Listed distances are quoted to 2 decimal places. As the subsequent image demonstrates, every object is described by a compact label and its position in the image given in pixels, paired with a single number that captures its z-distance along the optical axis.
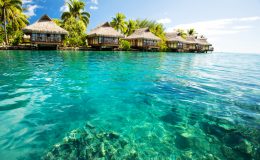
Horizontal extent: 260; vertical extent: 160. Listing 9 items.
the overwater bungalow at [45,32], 24.72
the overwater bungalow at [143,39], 37.44
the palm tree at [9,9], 26.03
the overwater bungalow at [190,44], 49.46
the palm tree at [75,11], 33.00
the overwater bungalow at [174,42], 45.98
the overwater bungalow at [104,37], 31.43
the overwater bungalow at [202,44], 53.84
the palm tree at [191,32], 63.97
